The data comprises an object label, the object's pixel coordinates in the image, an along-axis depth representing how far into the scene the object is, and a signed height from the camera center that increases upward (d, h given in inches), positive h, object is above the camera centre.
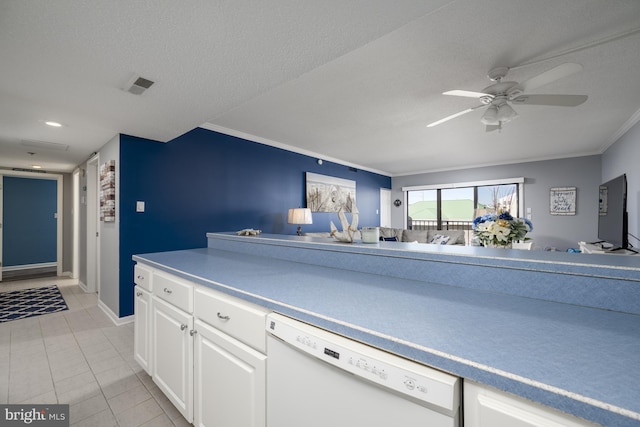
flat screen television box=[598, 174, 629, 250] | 108.6 -0.4
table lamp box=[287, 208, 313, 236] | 170.7 -3.2
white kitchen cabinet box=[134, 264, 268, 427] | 41.4 -26.0
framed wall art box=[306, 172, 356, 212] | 203.3 +14.8
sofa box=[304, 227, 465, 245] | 182.4 -17.4
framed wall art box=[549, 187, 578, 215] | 202.7 +8.9
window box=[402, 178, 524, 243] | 233.3 +9.4
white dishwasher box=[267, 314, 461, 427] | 23.9 -18.3
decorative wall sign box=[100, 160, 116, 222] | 117.3 +7.9
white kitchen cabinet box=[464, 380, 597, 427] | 19.2 -14.9
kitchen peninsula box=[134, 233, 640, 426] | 20.1 -12.1
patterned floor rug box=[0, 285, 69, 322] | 125.1 -48.2
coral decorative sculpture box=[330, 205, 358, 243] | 65.9 -4.8
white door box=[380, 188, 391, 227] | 290.2 +4.8
